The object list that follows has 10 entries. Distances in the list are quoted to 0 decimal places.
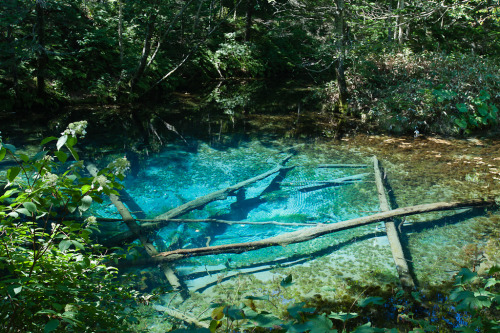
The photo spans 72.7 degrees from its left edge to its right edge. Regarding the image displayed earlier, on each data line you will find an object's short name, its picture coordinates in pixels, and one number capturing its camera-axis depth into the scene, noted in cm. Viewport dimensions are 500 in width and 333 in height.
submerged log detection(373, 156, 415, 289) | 408
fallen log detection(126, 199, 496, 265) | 465
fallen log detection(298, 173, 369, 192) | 700
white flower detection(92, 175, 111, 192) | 191
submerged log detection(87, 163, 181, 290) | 423
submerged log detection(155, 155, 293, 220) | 568
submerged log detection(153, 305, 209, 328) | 338
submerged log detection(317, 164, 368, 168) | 801
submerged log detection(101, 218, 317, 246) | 505
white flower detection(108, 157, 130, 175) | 202
